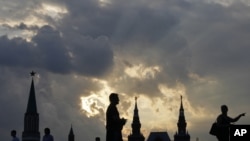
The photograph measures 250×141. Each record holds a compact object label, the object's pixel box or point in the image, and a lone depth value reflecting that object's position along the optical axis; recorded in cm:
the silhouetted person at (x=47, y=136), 2106
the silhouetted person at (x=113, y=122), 1502
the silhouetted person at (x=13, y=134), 2223
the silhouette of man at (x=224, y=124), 1398
